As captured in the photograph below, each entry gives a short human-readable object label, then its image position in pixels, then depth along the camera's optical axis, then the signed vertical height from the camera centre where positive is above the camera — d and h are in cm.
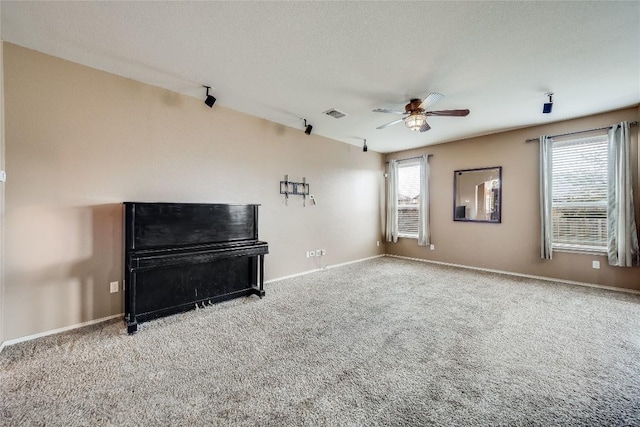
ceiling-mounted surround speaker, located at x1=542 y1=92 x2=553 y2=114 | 325 +139
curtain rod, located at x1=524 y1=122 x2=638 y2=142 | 365 +127
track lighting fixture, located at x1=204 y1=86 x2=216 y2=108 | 323 +139
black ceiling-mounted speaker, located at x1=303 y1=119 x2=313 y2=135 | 445 +145
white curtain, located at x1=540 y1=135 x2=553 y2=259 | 425 +29
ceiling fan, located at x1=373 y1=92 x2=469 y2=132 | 304 +121
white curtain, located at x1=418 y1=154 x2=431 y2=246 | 571 +24
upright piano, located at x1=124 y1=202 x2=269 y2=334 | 267 -47
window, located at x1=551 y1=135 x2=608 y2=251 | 392 +33
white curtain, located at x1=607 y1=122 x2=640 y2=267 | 361 +16
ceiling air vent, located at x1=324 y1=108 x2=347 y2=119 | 382 +149
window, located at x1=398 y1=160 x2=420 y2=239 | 602 +38
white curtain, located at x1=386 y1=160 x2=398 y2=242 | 627 +31
